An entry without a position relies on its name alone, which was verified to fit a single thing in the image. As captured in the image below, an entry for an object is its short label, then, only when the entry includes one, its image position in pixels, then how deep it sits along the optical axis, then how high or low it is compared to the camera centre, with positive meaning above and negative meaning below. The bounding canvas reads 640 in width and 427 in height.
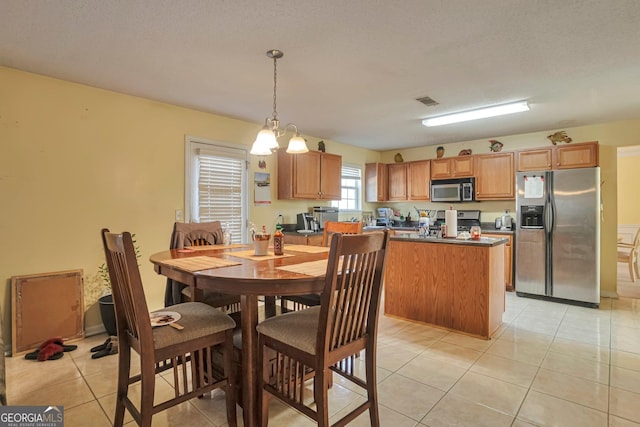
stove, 5.40 -0.05
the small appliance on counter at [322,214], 5.11 +0.04
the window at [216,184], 3.76 +0.39
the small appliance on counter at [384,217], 6.28 -0.01
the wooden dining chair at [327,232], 2.38 -0.15
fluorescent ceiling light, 3.48 +1.20
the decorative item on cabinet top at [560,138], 4.52 +1.13
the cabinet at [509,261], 4.56 -0.62
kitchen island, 2.92 -0.64
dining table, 1.45 -0.29
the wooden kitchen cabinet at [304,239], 4.39 -0.31
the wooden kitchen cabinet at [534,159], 4.38 +0.80
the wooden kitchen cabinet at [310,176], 4.54 +0.60
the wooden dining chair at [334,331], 1.38 -0.55
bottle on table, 2.23 -0.19
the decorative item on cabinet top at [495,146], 5.08 +1.13
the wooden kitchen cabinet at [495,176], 4.79 +0.62
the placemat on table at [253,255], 2.05 -0.26
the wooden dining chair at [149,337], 1.40 -0.58
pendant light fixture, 2.32 +0.56
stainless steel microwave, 5.15 +0.45
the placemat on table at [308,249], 2.36 -0.25
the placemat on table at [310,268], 1.60 -0.27
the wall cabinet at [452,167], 5.19 +0.82
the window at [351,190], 5.88 +0.50
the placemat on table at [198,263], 1.70 -0.27
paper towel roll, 3.30 -0.06
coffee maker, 4.87 -0.09
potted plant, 2.88 -0.77
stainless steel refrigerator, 3.92 -0.22
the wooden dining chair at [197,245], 2.30 -0.24
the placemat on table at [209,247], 2.45 -0.25
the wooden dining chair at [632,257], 4.90 -0.60
